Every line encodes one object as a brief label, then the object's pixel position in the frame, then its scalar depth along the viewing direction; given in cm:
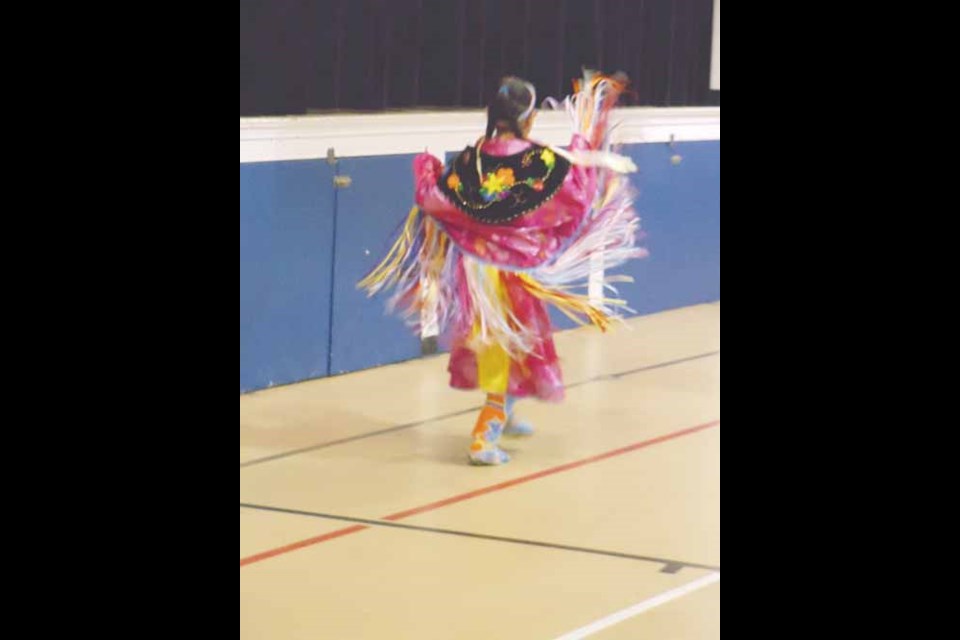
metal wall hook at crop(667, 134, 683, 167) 1592
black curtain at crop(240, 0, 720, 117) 1205
